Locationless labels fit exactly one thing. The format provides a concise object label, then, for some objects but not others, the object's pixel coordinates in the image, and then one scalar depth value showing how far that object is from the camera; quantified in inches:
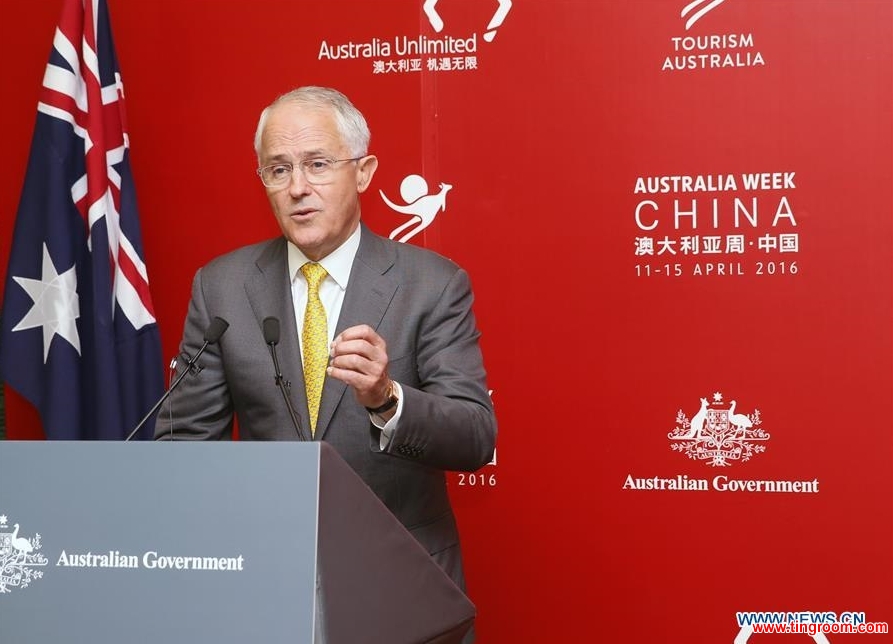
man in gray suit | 178.6
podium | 155.4
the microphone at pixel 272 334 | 169.7
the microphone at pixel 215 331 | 169.0
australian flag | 212.4
